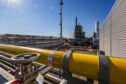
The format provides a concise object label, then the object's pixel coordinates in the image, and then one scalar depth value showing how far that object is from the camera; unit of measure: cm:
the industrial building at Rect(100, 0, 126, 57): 262
